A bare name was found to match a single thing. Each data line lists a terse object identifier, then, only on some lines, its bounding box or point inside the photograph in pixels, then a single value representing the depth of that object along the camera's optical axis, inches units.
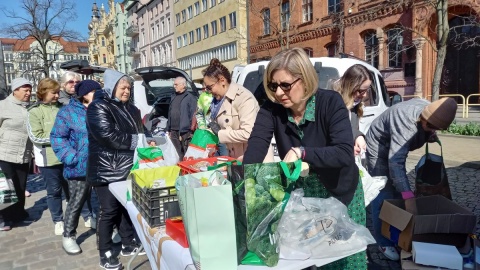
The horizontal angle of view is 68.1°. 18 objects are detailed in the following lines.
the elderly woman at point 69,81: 175.0
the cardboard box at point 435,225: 107.8
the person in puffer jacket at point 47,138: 169.8
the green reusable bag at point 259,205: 60.7
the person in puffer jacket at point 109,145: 118.8
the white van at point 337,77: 203.8
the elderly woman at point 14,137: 178.4
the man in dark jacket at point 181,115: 257.3
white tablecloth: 62.8
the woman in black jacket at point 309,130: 70.2
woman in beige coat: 128.3
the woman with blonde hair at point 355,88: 118.5
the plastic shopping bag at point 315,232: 64.7
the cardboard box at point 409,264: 102.7
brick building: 654.5
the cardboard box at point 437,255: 100.3
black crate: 79.3
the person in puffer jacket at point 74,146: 145.3
